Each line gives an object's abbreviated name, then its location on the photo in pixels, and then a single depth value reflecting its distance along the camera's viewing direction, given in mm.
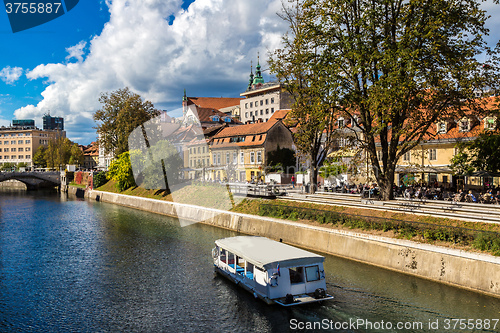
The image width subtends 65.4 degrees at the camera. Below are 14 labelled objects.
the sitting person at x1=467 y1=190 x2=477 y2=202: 29953
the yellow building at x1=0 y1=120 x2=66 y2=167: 167875
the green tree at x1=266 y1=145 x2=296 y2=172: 63438
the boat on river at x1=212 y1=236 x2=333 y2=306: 19188
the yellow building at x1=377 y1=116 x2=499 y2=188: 43125
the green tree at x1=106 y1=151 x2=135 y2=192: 68438
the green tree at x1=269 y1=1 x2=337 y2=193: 36212
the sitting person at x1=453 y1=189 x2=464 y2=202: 30075
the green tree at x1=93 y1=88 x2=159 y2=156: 74875
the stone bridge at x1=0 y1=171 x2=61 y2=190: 103000
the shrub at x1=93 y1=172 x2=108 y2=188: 85438
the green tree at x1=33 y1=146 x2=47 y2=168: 150875
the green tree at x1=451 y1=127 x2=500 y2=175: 29762
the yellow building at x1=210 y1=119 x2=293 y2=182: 64250
